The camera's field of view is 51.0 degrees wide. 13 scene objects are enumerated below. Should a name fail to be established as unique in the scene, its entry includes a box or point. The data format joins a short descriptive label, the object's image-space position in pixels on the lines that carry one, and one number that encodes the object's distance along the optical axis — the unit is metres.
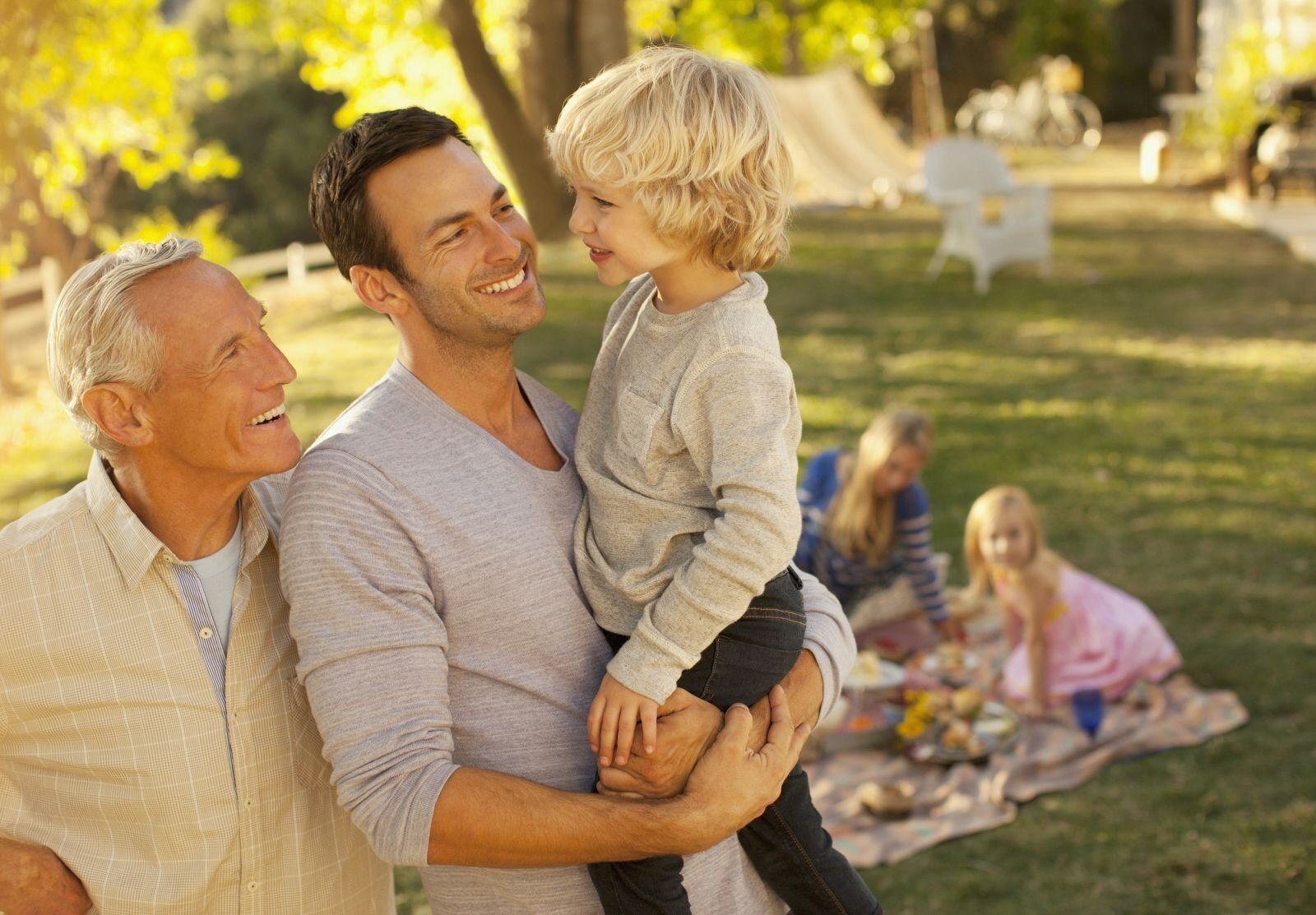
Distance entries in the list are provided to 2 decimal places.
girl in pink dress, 5.01
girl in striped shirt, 5.42
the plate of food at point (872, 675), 5.04
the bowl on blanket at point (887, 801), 4.45
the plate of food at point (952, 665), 5.36
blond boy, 1.91
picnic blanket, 4.36
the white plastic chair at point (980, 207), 12.18
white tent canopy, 18.69
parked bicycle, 24.59
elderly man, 1.93
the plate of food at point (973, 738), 4.73
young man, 1.78
